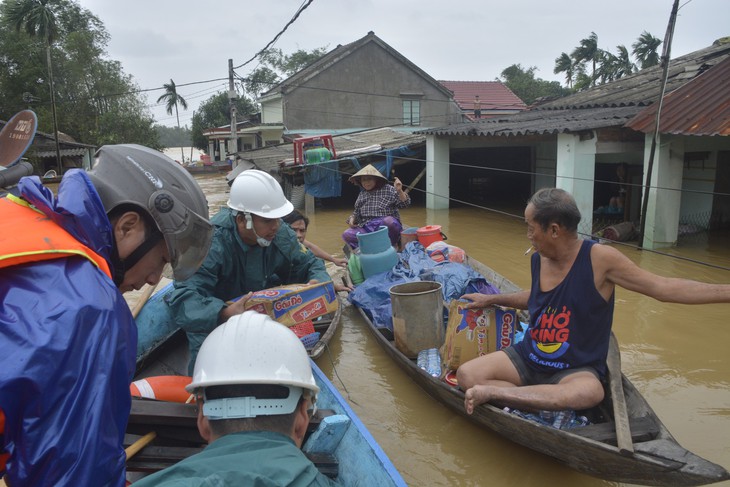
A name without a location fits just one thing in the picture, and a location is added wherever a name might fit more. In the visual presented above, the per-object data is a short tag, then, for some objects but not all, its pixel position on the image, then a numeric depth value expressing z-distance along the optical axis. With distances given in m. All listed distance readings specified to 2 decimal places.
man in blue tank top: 3.06
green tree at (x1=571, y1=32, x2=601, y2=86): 39.69
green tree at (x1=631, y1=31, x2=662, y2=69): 37.97
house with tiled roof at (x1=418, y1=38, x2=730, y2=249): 8.94
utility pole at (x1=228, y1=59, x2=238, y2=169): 19.88
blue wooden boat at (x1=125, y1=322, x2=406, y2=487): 2.32
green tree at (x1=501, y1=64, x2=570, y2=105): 39.00
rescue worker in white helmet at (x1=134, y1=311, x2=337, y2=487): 1.21
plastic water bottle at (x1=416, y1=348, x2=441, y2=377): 4.43
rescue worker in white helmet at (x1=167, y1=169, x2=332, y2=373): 3.45
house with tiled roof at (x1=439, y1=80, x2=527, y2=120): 30.92
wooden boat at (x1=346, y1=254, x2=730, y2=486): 2.65
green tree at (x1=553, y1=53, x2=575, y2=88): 42.03
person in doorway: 11.90
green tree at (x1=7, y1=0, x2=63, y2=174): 23.89
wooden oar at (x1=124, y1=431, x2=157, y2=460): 2.23
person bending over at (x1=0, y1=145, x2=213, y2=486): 1.04
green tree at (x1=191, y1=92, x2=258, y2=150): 40.47
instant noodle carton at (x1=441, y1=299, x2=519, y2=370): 3.96
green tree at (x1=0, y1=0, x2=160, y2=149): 27.42
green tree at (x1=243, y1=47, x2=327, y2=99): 43.12
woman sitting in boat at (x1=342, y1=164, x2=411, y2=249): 8.45
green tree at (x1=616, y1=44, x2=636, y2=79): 38.81
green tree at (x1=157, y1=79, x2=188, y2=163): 53.41
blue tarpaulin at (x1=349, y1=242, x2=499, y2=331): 5.42
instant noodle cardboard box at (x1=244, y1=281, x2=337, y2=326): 3.74
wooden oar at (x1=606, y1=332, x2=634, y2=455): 2.79
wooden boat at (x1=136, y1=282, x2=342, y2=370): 4.30
